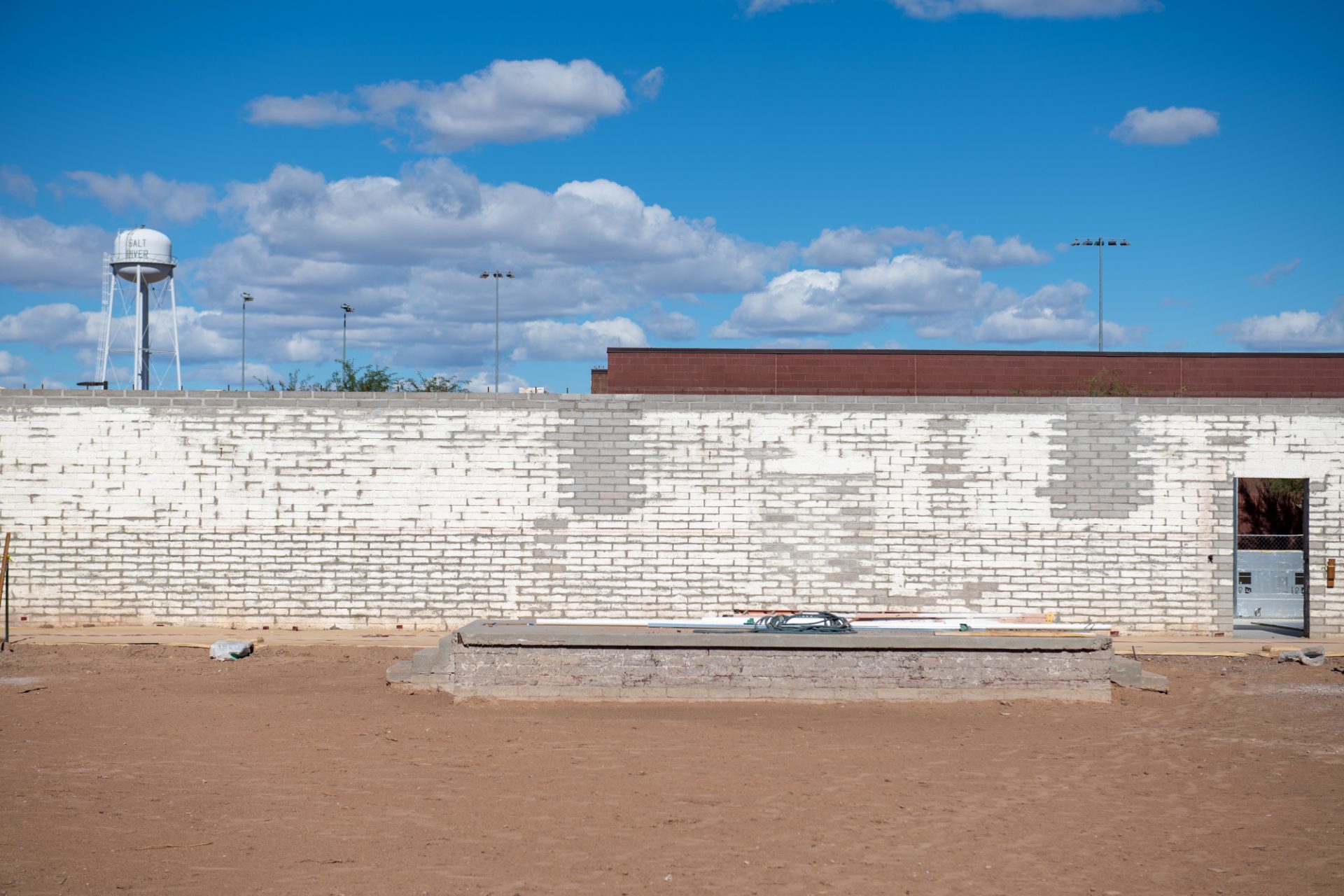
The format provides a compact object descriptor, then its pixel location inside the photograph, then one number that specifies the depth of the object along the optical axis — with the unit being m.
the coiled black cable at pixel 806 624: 14.42
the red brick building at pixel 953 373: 29.75
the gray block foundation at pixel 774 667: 13.41
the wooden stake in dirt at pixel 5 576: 17.04
